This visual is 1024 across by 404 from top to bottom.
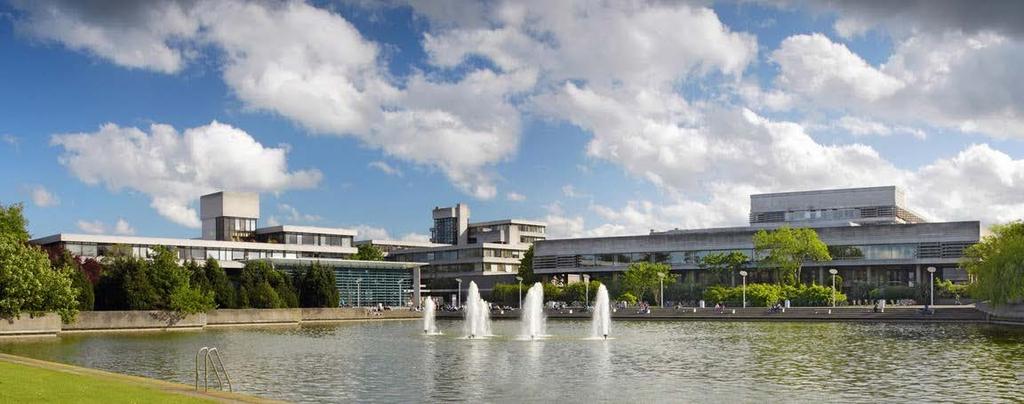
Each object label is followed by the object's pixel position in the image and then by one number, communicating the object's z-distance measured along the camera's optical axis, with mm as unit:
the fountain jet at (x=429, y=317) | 87450
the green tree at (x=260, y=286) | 111562
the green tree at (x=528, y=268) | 176625
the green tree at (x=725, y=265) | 143625
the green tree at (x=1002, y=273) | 81938
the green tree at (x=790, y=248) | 131625
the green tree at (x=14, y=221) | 100962
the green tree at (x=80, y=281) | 91125
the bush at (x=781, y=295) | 122625
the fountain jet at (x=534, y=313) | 72225
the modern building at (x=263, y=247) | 138588
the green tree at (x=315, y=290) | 125188
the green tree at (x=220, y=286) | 107812
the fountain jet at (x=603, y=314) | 72688
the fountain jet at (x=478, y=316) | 77500
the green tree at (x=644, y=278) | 142500
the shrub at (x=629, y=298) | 138375
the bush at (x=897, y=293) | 130500
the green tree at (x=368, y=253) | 178500
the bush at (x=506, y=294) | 157750
